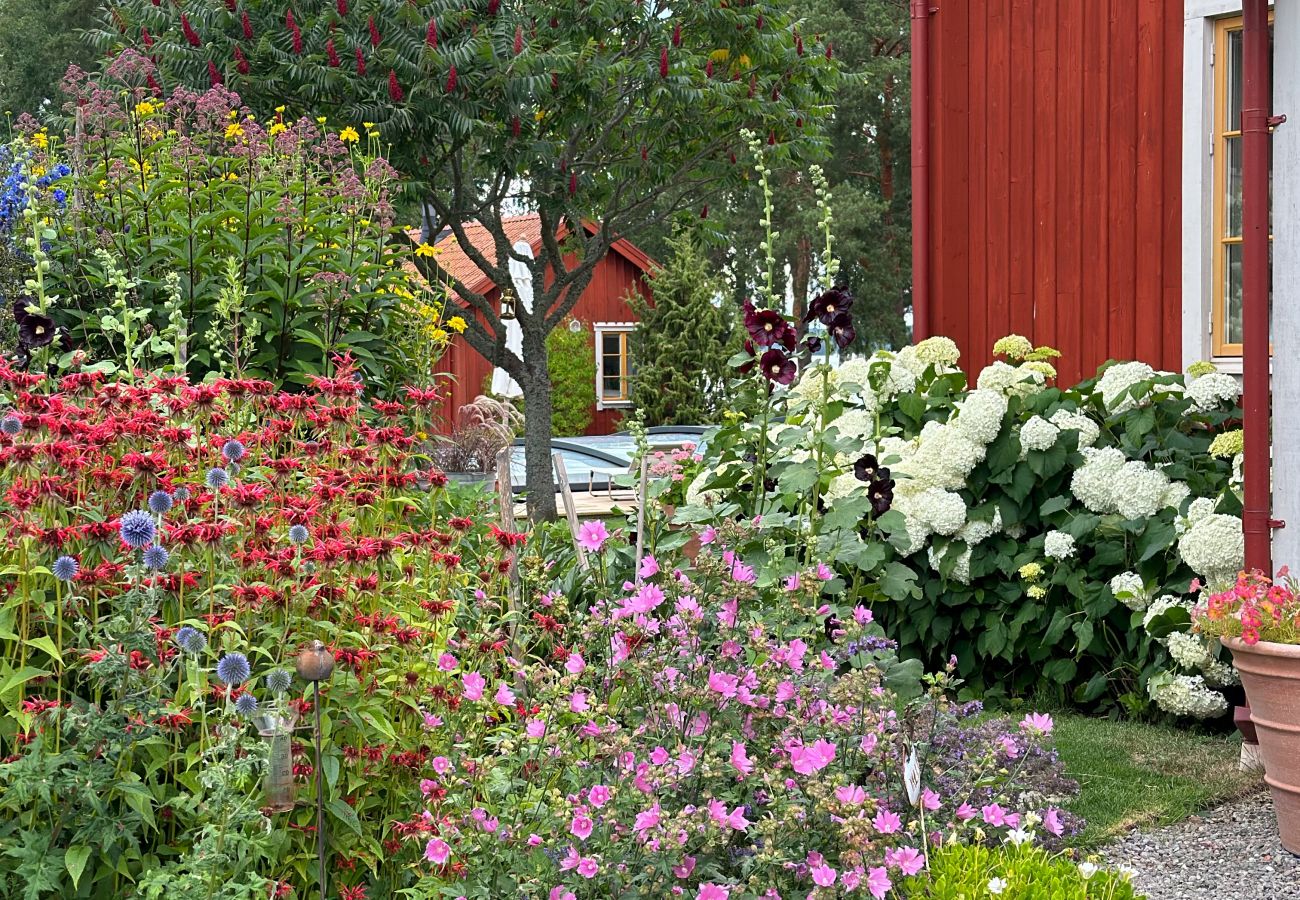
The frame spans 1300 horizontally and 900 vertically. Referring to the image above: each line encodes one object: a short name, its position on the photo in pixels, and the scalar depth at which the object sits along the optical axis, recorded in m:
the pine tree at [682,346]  22.41
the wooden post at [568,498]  3.87
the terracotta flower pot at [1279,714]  3.54
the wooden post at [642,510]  3.66
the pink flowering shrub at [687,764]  2.14
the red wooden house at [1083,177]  5.69
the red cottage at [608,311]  24.27
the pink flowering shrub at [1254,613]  3.58
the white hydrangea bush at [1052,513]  4.76
